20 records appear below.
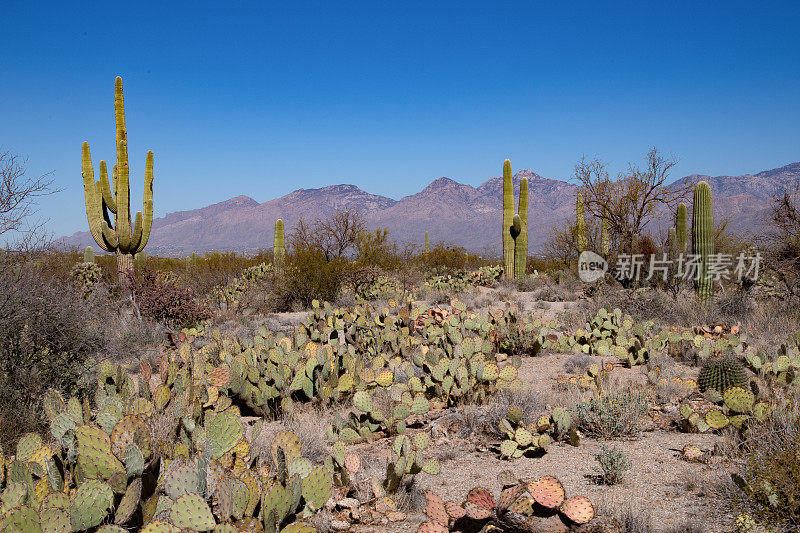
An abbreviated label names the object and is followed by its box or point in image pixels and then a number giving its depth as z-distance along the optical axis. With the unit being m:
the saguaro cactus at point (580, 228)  21.62
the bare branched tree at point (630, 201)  18.97
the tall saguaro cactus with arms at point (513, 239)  20.36
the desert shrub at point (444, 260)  21.12
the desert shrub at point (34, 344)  4.79
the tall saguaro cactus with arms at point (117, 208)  14.46
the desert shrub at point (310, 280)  13.59
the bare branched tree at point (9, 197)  7.68
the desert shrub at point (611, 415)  4.76
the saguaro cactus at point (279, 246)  19.62
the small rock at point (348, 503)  3.35
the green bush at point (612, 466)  3.73
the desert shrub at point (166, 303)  10.05
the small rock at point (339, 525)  3.20
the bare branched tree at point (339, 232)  18.98
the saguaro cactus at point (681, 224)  18.02
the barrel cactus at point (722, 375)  5.84
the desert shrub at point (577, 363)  7.11
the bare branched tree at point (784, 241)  10.94
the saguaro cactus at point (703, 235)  12.58
